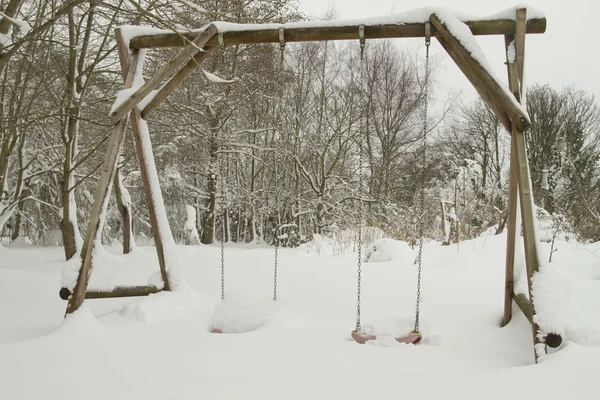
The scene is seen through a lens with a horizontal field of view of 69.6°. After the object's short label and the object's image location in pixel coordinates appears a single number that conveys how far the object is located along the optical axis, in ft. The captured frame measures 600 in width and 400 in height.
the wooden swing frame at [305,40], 10.67
